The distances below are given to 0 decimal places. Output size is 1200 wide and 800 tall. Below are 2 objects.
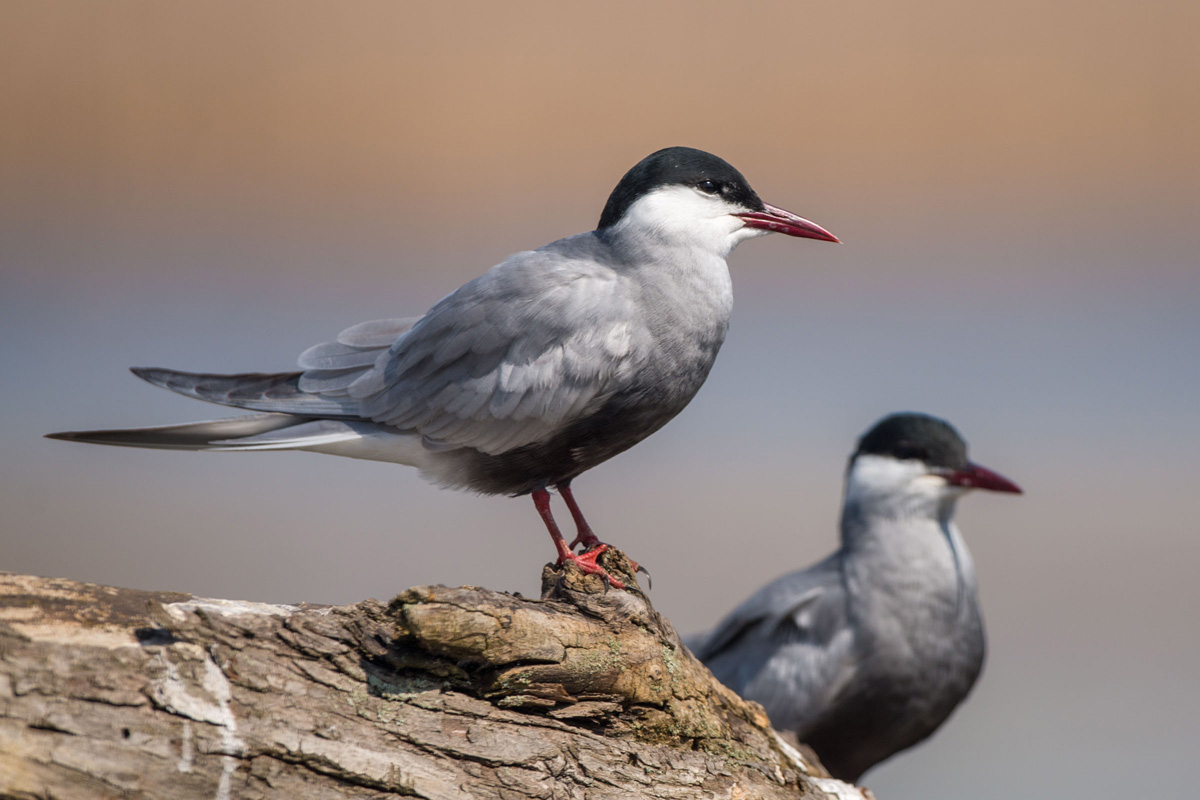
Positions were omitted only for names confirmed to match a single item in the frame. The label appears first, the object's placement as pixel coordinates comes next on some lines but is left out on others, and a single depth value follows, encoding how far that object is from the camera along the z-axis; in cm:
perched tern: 733
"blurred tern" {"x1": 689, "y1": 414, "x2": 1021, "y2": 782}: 1111
